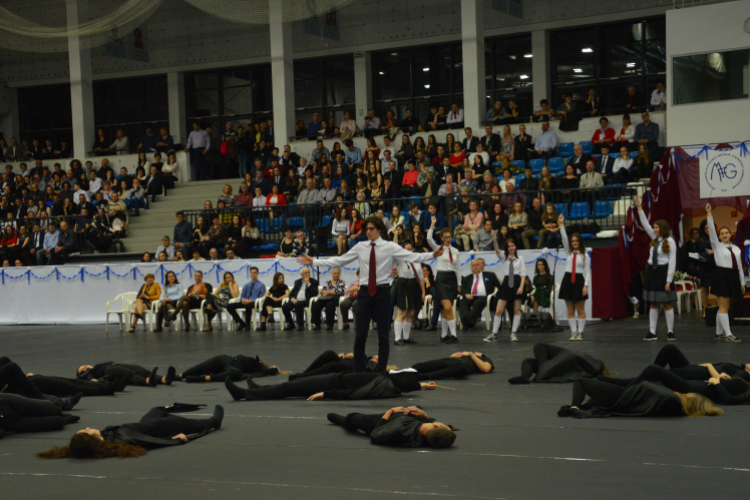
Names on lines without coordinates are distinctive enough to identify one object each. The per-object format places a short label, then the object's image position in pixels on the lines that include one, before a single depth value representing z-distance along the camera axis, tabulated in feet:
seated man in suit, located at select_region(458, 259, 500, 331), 49.93
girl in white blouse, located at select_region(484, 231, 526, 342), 42.52
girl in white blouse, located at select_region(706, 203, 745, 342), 37.96
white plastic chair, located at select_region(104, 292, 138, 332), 58.70
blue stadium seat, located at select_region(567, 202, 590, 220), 58.29
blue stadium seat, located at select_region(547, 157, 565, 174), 67.31
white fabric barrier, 58.75
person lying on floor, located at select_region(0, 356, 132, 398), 26.25
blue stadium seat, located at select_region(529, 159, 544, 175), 68.18
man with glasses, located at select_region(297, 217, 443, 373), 27.89
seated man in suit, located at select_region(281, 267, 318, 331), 54.65
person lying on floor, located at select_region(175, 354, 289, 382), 30.09
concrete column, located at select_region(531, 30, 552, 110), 81.97
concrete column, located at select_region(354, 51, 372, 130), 90.27
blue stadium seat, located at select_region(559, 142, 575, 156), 69.56
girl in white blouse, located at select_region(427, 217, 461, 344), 42.27
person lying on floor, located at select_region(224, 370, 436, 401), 24.68
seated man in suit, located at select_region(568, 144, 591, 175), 62.39
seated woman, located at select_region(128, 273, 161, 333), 59.11
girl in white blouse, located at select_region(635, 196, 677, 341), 39.52
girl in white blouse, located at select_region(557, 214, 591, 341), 41.42
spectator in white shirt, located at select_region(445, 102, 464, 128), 77.92
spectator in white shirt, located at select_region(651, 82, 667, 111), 69.10
